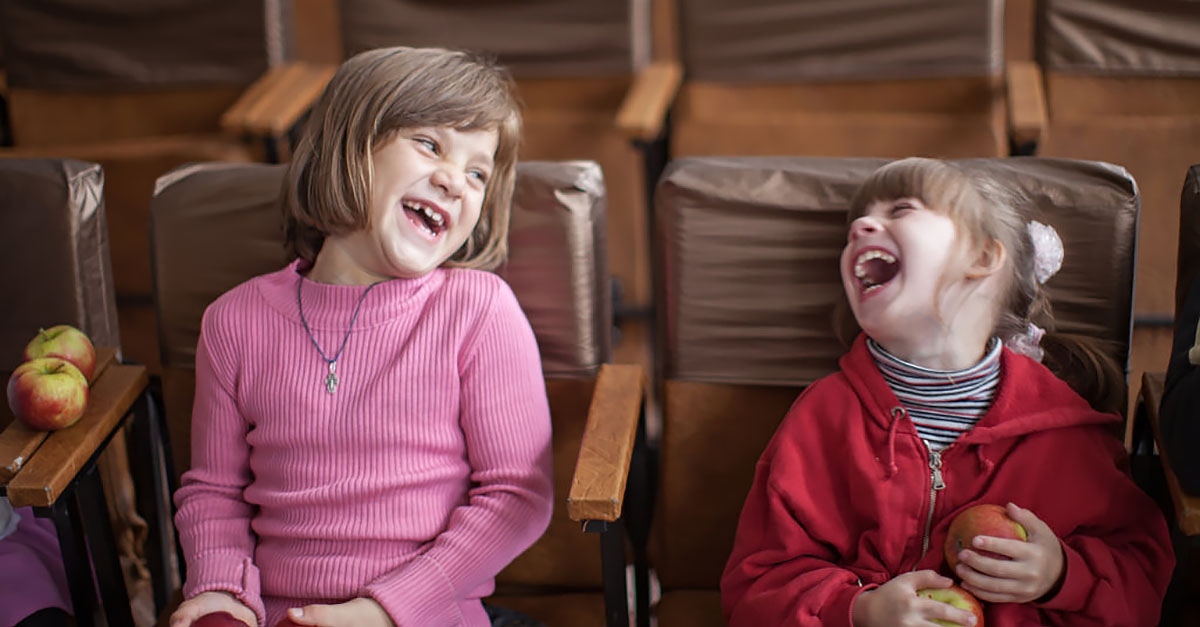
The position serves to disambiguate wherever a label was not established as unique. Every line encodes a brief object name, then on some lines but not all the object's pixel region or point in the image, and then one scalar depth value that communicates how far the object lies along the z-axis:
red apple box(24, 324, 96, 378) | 2.49
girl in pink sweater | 2.40
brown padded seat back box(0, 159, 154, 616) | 2.56
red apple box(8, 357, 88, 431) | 2.43
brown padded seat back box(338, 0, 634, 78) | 3.18
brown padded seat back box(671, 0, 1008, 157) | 3.05
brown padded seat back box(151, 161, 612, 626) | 2.51
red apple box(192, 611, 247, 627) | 2.34
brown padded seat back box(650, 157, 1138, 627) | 2.42
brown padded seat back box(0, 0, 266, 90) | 3.24
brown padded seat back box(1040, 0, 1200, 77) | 2.98
